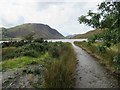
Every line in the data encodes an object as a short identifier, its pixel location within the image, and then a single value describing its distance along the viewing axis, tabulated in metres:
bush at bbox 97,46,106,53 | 4.50
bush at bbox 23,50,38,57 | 9.32
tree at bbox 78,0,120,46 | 3.92
